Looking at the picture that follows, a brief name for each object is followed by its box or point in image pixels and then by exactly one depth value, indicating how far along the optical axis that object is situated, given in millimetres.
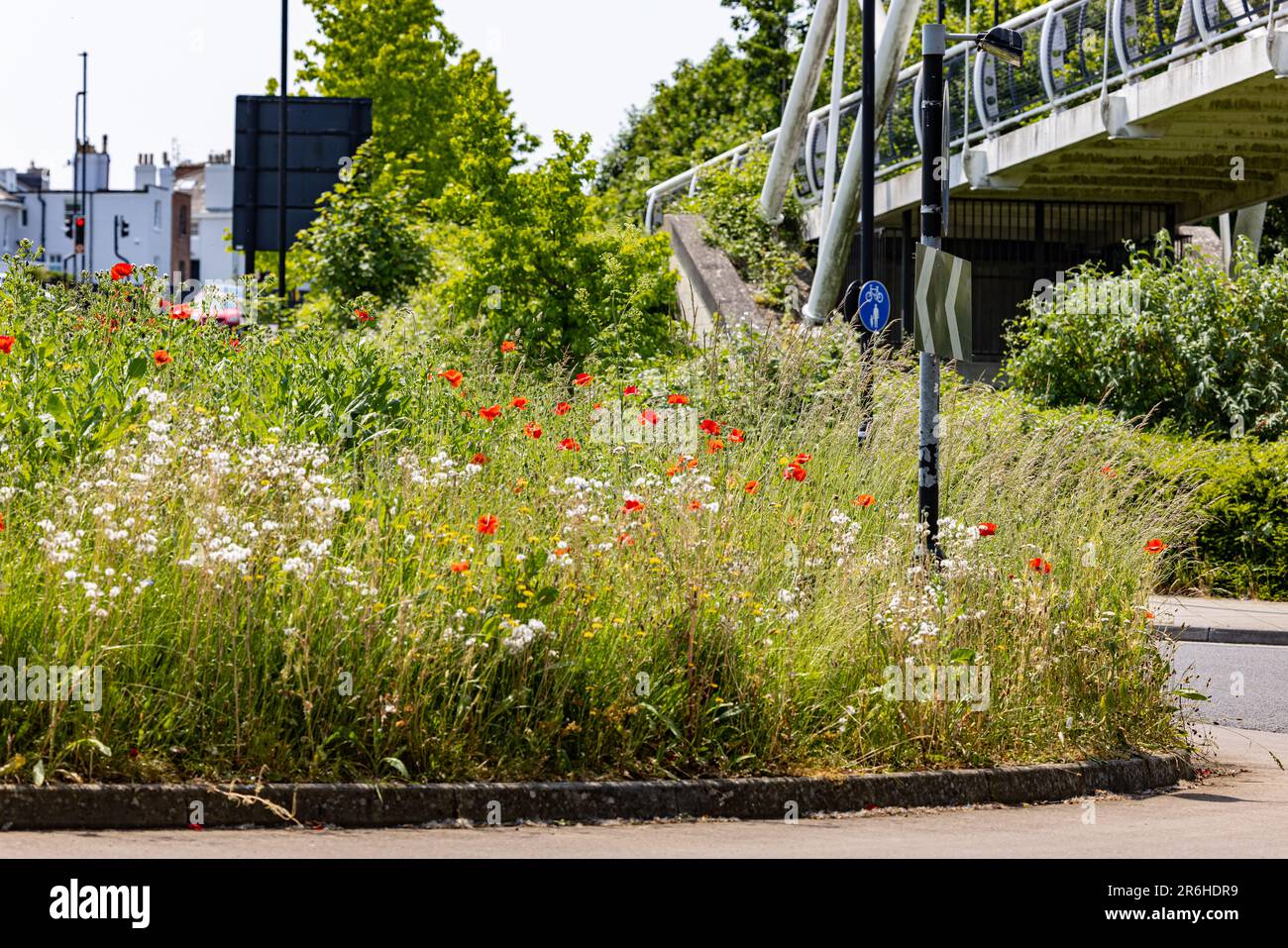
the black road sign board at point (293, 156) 23641
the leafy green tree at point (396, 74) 44500
